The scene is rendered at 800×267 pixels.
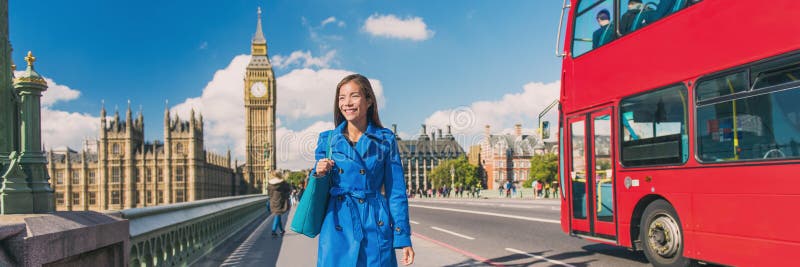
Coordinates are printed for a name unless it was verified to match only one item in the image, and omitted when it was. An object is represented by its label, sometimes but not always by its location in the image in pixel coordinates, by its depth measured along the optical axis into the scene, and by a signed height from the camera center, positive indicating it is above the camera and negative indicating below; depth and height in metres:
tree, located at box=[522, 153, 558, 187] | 101.06 -3.24
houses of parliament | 106.75 -2.27
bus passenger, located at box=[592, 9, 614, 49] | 9.52 +1.94
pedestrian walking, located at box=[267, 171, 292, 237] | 14.49 -1.07
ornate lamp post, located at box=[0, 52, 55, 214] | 3.98 -0.04
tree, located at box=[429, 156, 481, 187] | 131.50 -4.96
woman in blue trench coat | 3.42 -0.23
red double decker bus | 6.38 +0.25
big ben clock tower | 141.38 +9.26
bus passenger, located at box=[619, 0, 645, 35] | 8.87 +2.02
